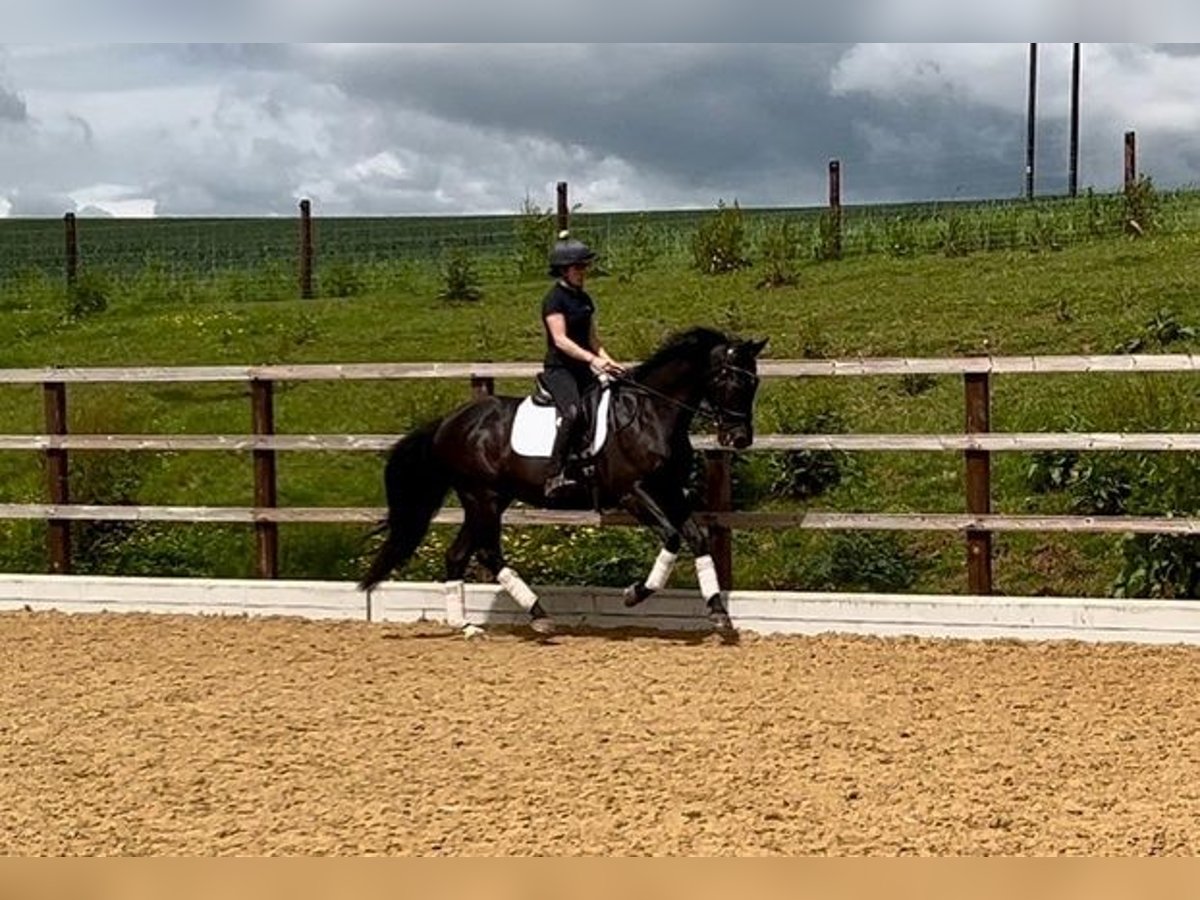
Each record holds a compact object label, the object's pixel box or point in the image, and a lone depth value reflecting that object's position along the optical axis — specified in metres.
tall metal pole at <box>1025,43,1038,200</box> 28.18
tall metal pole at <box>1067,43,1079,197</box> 28.71
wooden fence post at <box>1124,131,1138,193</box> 20.28
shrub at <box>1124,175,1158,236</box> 19.52
